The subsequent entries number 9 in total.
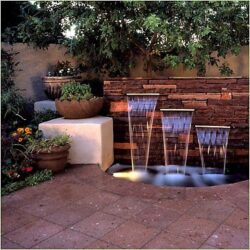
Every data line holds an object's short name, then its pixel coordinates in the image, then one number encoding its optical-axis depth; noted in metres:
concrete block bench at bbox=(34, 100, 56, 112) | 5.45
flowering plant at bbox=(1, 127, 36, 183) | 3.67
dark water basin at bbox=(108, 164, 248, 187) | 4.14
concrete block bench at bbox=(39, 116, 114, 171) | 4.37
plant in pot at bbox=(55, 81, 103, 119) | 4.59
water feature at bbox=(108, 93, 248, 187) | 4.70
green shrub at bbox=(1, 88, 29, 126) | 4.70
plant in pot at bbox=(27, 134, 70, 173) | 3.94
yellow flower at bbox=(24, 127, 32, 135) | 4.16
